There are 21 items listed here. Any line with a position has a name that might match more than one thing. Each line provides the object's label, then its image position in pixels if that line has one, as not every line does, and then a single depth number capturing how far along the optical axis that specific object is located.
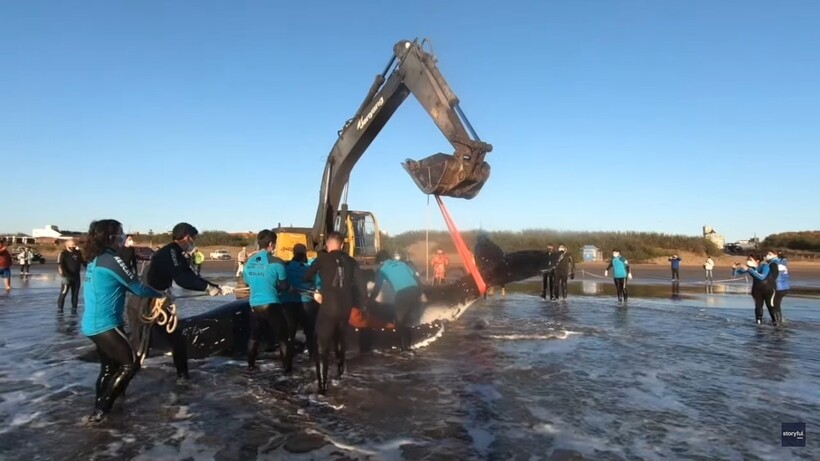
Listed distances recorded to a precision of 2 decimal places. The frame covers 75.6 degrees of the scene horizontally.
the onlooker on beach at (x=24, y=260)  26.00
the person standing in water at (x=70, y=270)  12.66
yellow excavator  8.70
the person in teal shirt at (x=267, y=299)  6.91
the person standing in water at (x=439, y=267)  13.62
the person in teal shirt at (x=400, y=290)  8.74
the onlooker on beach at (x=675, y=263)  26.03
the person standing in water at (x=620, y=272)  16.52
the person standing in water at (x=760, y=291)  11.61
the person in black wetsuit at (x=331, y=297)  6.14
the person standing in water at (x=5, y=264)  17.11
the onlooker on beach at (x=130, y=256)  8.19
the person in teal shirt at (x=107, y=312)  4.93
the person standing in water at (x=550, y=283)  17.27
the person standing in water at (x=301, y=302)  7.23
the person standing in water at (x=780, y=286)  11.66
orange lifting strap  9.84
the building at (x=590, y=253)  48.09
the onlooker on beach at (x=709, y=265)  25.98
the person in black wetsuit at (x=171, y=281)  6.36
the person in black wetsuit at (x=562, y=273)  17.11
